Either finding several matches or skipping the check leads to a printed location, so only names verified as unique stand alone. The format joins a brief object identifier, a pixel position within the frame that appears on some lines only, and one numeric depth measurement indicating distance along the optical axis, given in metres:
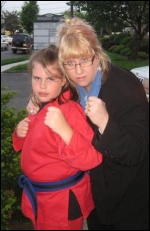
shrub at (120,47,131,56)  28.52
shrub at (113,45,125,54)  31.45
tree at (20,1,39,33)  45.08
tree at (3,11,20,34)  48.44
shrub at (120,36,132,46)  33.44
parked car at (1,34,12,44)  39.97
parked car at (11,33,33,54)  32.84
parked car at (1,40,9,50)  37.86
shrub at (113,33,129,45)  37.25
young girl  1.66
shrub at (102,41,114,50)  38.06
